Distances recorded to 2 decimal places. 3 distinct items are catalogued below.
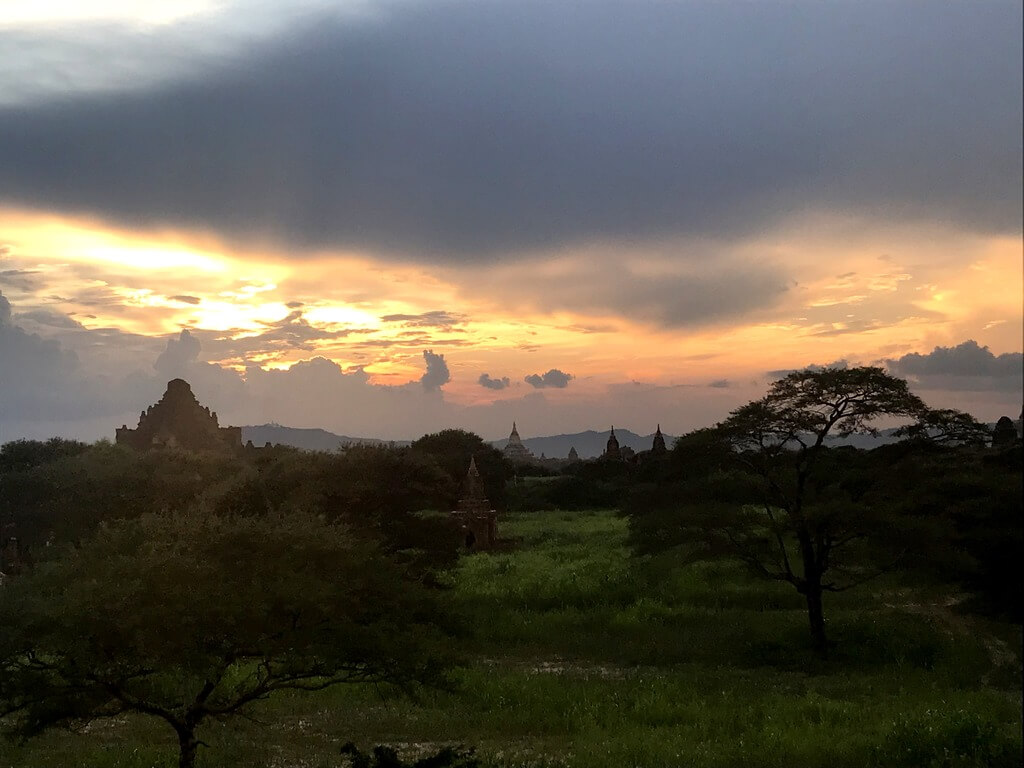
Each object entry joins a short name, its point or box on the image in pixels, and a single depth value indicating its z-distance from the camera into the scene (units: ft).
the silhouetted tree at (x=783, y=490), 79.56
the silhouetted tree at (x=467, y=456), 257.14
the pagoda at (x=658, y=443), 327.78
